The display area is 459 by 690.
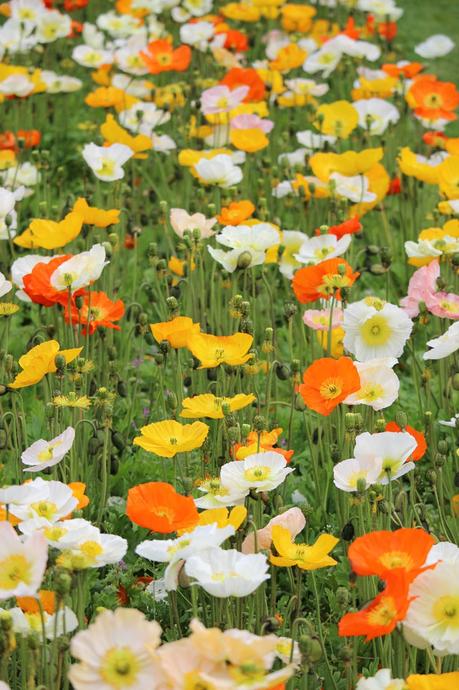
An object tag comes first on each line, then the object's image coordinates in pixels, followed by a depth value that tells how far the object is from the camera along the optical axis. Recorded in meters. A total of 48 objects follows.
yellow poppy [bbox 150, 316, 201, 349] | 4.82
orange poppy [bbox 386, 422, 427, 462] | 4.22
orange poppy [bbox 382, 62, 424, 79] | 8.71
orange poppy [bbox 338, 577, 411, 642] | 3.07
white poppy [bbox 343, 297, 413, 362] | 4.72
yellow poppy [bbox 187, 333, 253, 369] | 4.63
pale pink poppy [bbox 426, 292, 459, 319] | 5.15
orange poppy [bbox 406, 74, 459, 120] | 8.04
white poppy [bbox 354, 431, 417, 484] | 3.82
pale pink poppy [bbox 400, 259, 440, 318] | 5.24
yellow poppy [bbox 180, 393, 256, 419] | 4.29
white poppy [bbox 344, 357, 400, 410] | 4.36
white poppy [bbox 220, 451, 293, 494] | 3.85
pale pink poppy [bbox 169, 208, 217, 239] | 6.02
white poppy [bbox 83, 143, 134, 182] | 6.52
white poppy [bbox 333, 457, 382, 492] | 3.87
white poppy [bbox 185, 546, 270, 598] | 3.23
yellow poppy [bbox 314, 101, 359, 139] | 7.60
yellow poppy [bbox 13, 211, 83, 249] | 5.55
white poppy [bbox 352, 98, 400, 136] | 7.98
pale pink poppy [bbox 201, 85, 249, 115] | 7.63
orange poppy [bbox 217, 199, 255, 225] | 5.98
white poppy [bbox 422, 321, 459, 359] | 4.50
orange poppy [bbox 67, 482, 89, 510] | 3.79
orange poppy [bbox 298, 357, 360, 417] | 4.27
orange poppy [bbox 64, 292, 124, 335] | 5.23
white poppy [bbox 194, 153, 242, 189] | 6.43
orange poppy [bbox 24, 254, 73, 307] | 4.95
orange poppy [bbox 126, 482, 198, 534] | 3.58
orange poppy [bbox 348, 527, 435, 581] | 3.26
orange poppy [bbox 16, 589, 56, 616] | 3.62
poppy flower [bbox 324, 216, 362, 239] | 5.87
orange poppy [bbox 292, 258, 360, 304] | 5.11
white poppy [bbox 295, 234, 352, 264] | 5.68
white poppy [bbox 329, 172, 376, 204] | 6.64
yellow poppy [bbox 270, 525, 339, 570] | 3.70
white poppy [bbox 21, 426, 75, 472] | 4.01
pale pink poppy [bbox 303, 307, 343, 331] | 5.32
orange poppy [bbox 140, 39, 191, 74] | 8.41
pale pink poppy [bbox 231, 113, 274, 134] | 7.41
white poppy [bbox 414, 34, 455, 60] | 9.53
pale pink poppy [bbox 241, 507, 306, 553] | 3.89
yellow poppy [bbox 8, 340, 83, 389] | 4.48
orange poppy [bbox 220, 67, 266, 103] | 7.96
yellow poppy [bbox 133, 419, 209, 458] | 4.17
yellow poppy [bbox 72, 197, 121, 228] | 5.82
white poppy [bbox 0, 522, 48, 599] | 3.15
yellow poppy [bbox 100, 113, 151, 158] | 6.97
